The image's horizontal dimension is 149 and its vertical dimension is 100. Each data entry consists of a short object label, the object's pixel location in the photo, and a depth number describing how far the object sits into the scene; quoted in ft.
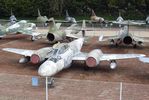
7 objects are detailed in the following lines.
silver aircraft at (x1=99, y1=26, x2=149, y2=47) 107.86
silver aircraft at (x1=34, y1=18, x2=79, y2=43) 114.32
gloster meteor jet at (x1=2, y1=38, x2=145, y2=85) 71.82
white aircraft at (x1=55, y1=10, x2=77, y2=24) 182.76
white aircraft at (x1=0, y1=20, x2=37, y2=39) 128.21
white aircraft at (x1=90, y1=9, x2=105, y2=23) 183.21
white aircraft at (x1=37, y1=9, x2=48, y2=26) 177.88
